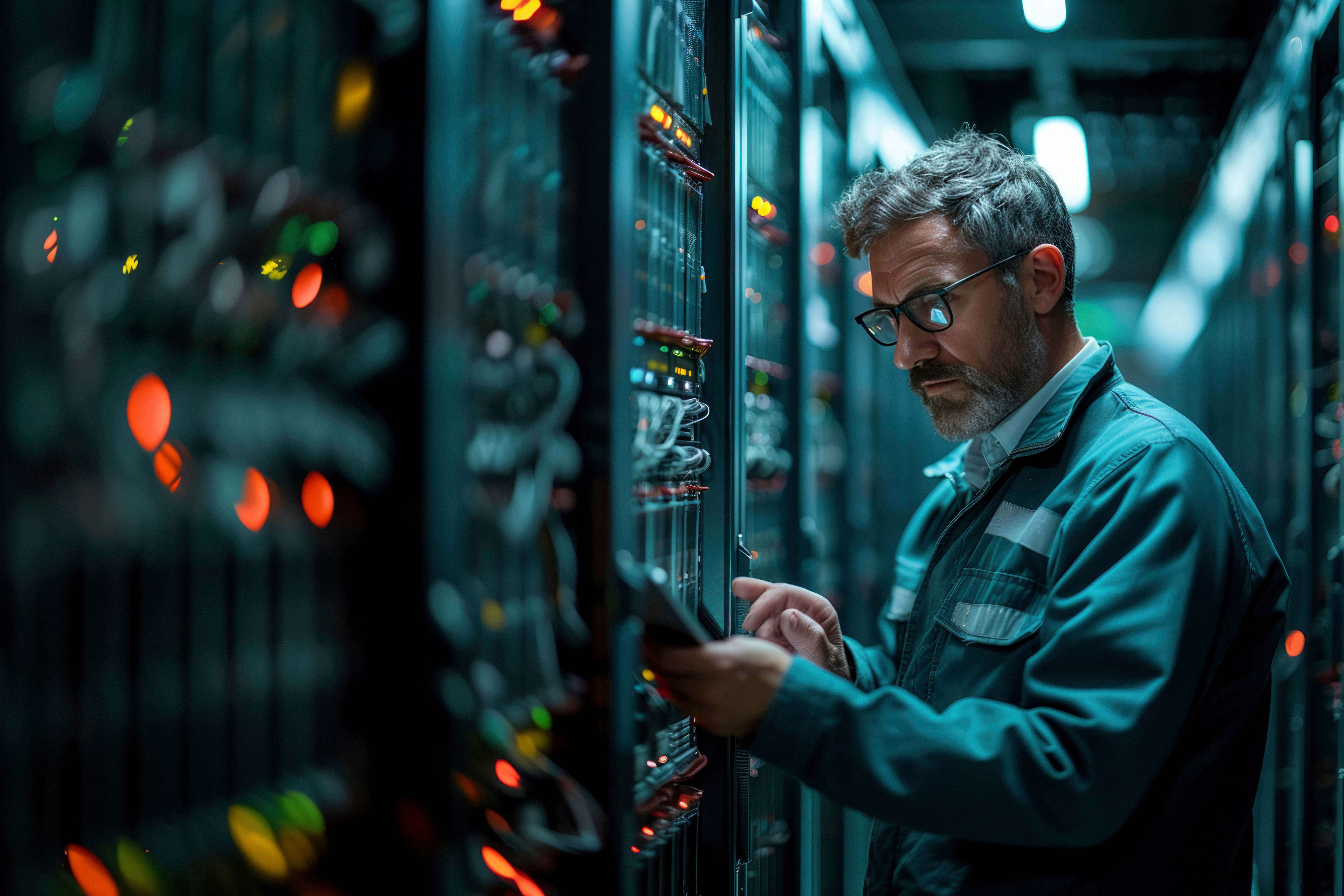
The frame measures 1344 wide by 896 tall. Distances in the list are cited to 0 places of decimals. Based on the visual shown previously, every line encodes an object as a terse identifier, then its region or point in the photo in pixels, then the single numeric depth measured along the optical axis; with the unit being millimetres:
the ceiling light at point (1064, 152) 5180
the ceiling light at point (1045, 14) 3865
